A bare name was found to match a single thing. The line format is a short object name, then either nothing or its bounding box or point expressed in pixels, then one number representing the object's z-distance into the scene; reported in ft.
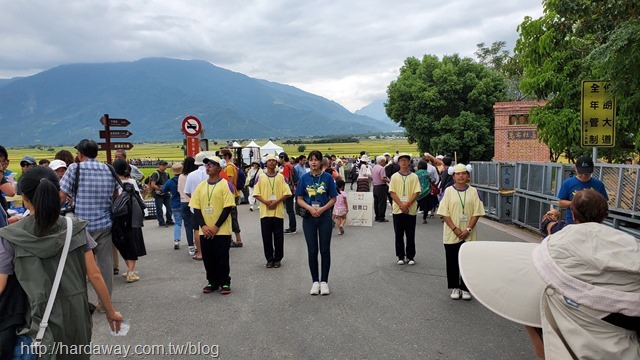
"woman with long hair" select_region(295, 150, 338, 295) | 18.67
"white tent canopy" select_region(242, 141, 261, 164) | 89.71
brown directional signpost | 34.14
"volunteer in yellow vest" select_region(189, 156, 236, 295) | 18.79
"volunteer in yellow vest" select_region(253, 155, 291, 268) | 22.79
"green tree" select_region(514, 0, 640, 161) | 24.07
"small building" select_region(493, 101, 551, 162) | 65.05
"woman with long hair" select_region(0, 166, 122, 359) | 7.47
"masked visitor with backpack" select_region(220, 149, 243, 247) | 31.35
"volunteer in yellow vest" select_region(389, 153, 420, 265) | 22.47
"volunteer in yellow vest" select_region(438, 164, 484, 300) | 17.35
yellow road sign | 22.50
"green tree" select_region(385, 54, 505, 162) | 77.82
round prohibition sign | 38.40
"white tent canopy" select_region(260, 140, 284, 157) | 113.25
